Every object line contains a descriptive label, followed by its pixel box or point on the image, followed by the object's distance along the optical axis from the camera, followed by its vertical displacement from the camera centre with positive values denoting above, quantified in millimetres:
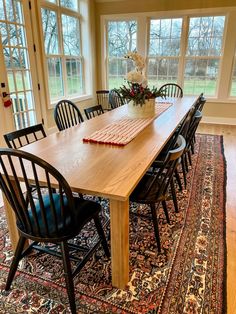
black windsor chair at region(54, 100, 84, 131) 2642 -507
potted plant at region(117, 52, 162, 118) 2691 -259
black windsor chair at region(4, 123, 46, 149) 1871 -490
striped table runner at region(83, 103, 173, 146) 2027 -545
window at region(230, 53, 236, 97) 5502 -368
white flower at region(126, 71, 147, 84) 2695 -90
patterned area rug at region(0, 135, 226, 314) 1455 -1301
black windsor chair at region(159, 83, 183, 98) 4891 -466
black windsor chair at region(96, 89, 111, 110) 6285 -723
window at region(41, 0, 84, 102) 4566 +392
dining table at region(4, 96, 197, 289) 1352 -581
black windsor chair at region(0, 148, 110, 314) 1244 -833
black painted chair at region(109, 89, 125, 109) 4102 -508
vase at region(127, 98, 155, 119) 2799 -445
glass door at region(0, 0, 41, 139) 3510 +18
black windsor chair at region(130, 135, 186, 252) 1722 -856
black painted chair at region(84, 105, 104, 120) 2991 -487
